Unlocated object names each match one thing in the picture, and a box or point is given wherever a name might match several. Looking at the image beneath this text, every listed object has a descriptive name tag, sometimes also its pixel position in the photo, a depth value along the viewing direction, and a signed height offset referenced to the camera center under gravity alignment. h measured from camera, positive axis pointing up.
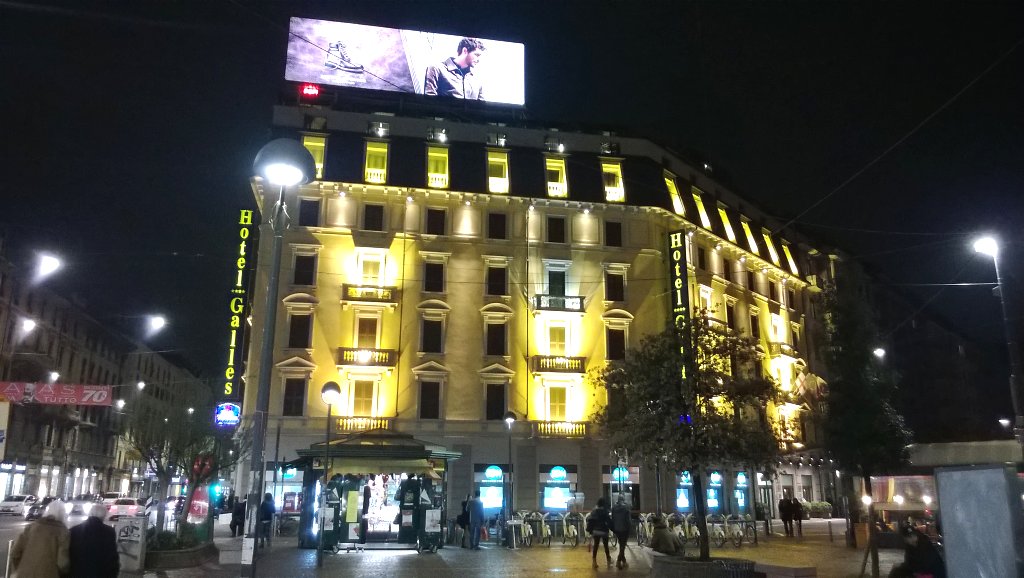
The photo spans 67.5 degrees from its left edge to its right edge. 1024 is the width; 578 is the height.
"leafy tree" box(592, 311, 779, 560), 16.11 +1.52
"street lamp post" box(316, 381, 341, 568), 20.70 +2.12
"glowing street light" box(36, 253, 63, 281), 20.56 +5.51
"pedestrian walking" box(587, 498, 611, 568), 18.78 -1.18
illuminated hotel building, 36.56 +9.31
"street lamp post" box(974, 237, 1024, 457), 17.34 +2.52
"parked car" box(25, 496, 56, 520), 37.69 -1.81
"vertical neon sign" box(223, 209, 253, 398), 34.94 +7.22
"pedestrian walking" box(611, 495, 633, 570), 18.55 -1.20
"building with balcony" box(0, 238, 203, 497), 54.97 +7.16
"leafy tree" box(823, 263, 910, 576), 24.86 +2.54
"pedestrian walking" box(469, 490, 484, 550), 25.09 -1.53
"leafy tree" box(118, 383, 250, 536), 23.33 +1.09
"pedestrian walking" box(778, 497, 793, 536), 31.22 -1.51
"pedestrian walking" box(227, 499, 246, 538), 30.57 -1.70
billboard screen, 41.84 +22.50
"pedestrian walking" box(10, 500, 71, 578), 7.73 -0.75
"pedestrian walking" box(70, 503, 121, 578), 8.32 -0.83
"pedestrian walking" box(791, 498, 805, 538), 31.17 -1.43
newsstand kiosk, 22.77 -0.51
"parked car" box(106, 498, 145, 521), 36.26 -1.61
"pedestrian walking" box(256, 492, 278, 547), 26.14 -1.37
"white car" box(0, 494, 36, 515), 42.78 -1.79
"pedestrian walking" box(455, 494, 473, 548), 25.69 -1.59
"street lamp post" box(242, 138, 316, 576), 9.12 +3.14
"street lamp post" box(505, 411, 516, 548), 25.88 -1.32
